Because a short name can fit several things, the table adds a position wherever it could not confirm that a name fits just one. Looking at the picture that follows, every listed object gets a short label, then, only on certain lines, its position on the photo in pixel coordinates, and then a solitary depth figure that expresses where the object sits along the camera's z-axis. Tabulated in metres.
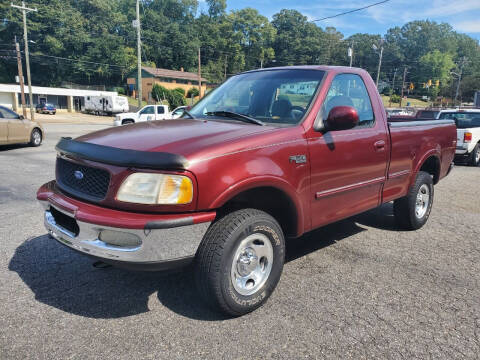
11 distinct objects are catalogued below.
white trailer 48.66
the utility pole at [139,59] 29.52
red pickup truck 2.42
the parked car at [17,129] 11.81
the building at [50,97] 50.96
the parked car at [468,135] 11.52
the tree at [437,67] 113.50
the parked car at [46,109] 48.06
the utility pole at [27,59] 32.59
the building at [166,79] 70.06
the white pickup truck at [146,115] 24.17
